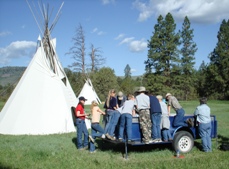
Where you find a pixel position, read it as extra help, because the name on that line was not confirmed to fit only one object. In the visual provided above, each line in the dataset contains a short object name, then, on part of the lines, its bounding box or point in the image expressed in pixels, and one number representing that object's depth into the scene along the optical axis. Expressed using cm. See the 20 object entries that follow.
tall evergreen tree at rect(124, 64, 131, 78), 12000
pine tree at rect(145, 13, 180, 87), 4859
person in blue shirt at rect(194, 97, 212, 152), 872
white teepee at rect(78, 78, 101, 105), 3841
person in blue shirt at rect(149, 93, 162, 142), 817
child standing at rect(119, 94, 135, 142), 801
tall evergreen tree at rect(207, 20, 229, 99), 5300
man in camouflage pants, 804
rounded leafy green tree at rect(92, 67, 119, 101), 5294
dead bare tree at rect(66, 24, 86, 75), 4203
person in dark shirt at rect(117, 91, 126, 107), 1033
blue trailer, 812
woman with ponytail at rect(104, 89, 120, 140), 858
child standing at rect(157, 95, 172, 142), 832
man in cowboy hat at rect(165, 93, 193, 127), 857
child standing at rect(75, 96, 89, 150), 933
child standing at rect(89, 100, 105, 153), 892
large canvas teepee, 1289
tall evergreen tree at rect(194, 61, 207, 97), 5779
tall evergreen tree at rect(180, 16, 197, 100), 5162
